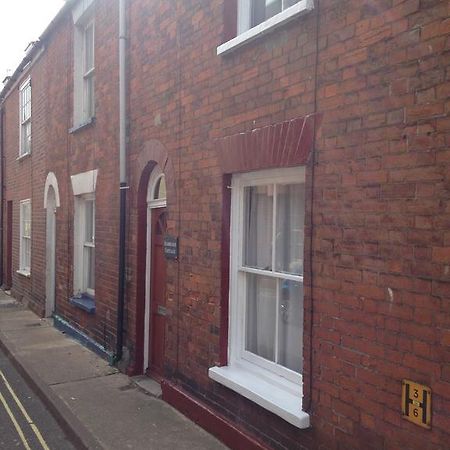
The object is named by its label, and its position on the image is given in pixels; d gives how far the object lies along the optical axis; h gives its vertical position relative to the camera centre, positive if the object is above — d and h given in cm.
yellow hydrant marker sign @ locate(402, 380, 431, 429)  288 -94
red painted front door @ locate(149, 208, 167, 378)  645 -82
